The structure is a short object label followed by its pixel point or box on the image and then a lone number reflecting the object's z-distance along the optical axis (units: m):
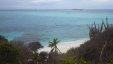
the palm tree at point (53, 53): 19.52
